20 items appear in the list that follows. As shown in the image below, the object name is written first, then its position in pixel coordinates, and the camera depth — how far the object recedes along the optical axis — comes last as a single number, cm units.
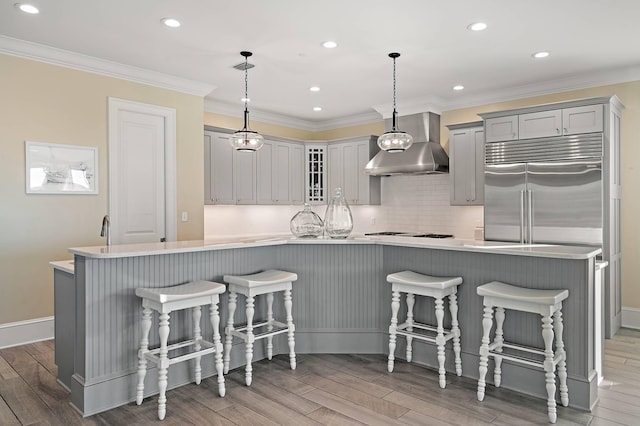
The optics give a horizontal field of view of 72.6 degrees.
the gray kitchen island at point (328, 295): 282
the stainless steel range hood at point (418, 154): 593
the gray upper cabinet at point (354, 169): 690
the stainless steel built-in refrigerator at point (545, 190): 449
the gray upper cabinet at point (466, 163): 558
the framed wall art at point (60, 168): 408
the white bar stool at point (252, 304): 321
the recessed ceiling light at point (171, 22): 351
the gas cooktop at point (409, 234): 620
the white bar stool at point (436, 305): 313
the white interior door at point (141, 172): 462
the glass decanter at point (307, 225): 391
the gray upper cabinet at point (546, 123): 452
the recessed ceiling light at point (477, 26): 359
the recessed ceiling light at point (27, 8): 325
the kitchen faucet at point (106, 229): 312
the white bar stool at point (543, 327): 267
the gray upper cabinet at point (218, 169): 595
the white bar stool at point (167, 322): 272
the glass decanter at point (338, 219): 388
